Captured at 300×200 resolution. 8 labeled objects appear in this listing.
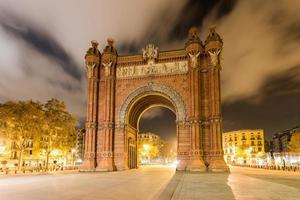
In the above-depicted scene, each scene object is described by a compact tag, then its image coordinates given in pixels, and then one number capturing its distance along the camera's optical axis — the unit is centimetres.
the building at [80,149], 8408
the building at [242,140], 8364
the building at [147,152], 6105
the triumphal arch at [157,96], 2274
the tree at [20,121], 2460
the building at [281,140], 8977
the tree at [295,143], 4487
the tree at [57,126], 2747
